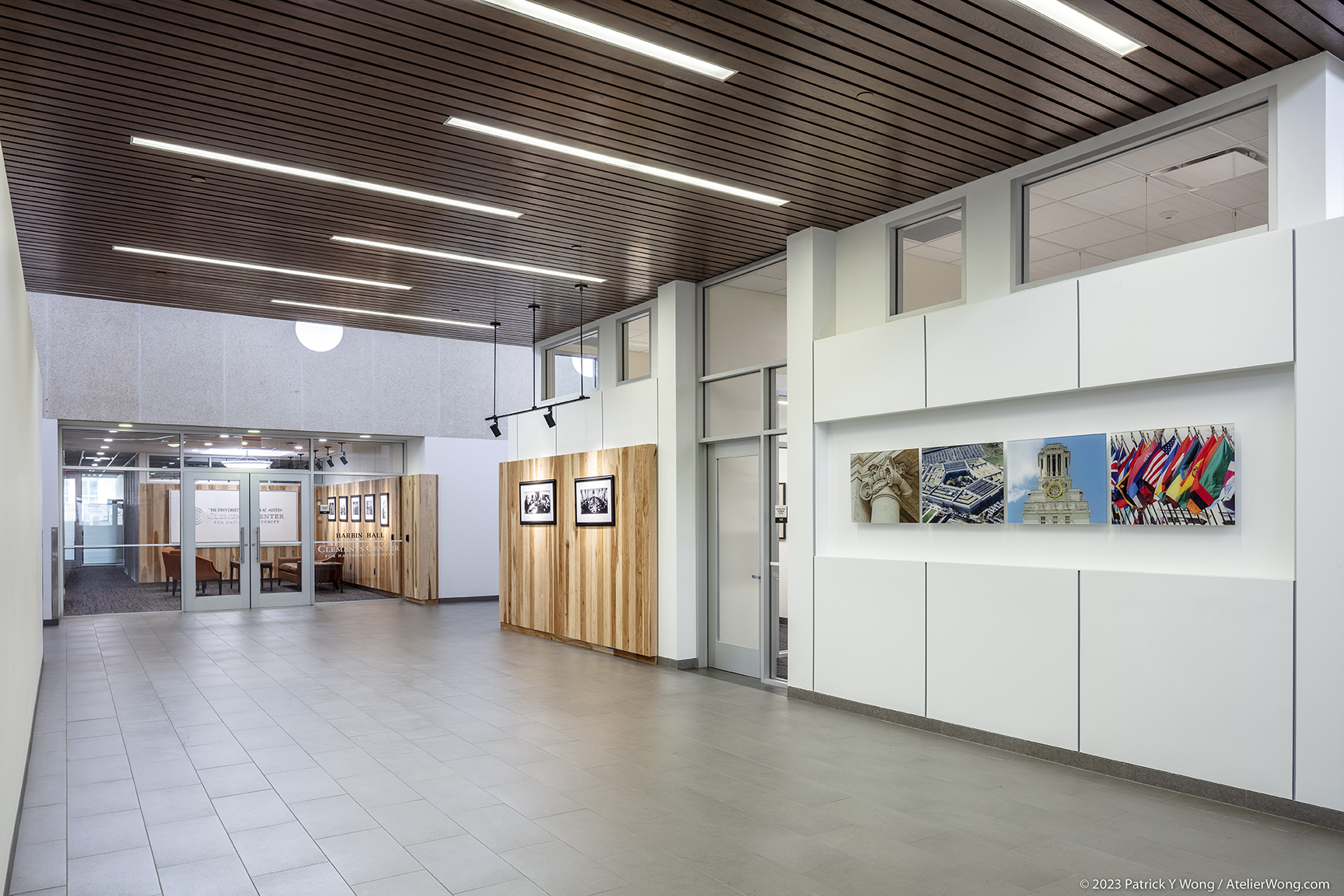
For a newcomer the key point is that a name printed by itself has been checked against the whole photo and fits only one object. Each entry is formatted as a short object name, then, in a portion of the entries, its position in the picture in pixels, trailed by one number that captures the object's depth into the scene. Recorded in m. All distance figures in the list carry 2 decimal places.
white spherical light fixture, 14.63
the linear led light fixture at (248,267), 7.89
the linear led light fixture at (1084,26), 4.26
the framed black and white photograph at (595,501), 9.99
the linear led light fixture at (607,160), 5.46
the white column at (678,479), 9.02
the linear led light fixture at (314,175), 5.72
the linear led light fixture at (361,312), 9.89
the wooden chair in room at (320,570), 15.27
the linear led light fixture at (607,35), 4.23
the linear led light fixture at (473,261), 7.77
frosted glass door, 8.46
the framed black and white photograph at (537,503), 11.22
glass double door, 14.40
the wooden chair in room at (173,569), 14.11
